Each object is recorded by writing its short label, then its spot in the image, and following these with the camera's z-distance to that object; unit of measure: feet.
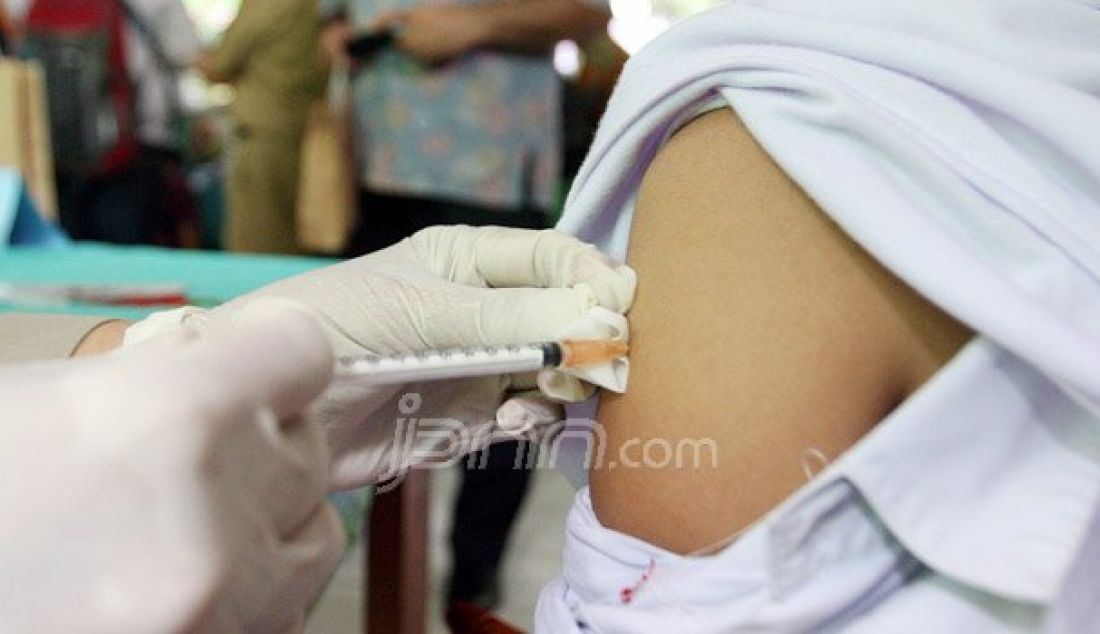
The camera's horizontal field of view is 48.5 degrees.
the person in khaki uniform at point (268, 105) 7.73
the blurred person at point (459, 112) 5.56
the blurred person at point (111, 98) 9.45
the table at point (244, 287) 4.35
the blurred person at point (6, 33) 9.75
